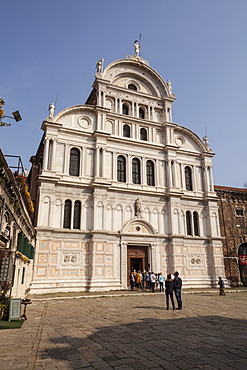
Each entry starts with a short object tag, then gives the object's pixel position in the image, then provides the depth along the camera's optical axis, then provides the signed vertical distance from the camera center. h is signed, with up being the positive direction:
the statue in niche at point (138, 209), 24.14 +4.84
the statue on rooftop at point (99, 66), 26.76 +18.86
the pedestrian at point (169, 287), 12.29 -0.93
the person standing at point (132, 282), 21.19 -1.20
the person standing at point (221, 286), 18.67 -1.37
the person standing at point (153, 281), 20.77 -1.11
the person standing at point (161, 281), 20.56 -1.09
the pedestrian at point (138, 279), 21.67 -0.99
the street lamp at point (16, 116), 9.59 +5.13
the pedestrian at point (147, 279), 21.74 -1.00
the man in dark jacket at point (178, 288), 12.30 -0.97
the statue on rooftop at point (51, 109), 23.89 +13.27
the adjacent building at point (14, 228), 9.27 +1.54
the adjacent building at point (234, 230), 28.33 +3.73
